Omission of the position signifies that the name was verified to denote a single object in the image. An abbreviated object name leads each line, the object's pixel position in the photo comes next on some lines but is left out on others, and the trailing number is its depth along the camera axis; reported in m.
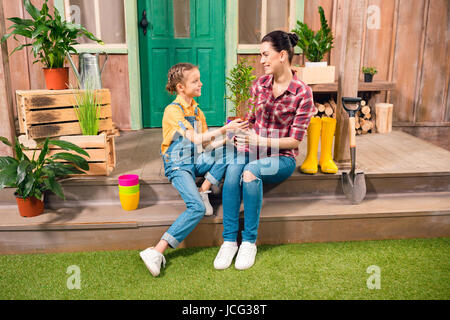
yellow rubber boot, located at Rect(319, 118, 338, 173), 2.85
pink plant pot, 2.60
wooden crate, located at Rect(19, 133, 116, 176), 2.79
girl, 2.37
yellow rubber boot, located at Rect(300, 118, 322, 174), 2.84
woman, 2.35
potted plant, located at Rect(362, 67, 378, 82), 4.14
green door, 4.02
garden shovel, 2.73
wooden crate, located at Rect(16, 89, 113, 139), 2.71
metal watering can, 3.13
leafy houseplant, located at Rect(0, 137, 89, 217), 2.46
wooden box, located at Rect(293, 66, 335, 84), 3.89
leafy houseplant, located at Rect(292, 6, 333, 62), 3.76
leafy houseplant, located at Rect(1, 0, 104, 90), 2.66
